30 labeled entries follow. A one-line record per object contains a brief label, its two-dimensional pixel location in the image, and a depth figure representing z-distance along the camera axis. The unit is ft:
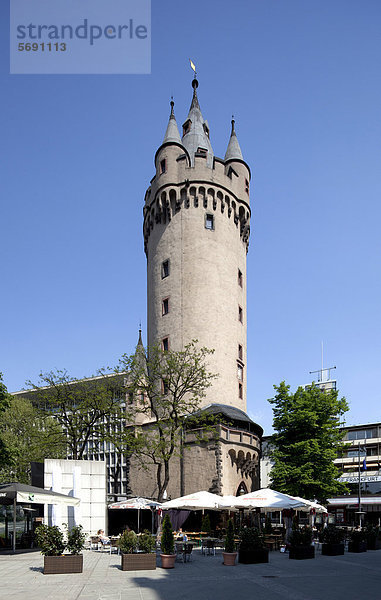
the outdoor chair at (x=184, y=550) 80.18
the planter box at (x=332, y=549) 93.09
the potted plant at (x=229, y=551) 76.69
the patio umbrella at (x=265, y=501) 88.99
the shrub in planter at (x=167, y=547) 73.15
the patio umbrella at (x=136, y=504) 98.02
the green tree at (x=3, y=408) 110.73
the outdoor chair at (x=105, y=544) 97.24
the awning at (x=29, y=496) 79.82
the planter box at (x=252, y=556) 78.64
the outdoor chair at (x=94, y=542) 98.89
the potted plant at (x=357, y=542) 100.32
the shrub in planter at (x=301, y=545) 87.11
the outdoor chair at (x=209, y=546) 91.66
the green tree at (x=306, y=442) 145.48
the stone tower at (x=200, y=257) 153.07
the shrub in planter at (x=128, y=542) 69.46
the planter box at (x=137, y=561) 69.26
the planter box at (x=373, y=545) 106.52
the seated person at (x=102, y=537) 97.50
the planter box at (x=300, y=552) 86.97
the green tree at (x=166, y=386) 123.65
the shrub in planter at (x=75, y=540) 64.54
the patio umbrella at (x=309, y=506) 92.99
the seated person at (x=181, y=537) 92.51
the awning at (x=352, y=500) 234.79
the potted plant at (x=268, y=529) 119.32
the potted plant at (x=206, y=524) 120.23
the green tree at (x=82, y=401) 147.43
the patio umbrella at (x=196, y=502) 90.22
